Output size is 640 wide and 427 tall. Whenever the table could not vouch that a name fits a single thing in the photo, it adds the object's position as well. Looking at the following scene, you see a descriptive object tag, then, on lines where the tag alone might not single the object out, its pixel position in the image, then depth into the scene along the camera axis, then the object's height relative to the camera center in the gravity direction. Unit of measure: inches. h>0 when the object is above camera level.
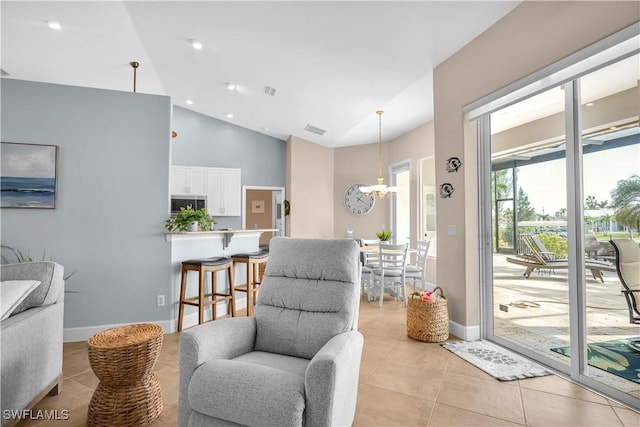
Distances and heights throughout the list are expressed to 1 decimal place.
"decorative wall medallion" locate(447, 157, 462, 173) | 131.0 +23.4
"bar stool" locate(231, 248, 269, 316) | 151.3 -25.0
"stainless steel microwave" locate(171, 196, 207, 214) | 245.8 +14.5
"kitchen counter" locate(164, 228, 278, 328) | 139.0 -13.3
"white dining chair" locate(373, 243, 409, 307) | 174.7 -24.7
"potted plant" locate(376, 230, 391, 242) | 209.0 -9.4
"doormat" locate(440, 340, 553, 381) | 97.7 -45.3
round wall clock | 273.4 +17.1
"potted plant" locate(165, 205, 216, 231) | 136.4 -0.1
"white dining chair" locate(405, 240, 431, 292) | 182.1 -27.1
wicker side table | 72.2 -36.7
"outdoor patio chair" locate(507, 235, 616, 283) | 91.4 -12.5
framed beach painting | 123.6 +16.6
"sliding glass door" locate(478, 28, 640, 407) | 84.4 +1.2
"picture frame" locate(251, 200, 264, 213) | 356.6 +16.3
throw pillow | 68.8 -16.0
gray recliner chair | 53.4 -26.3
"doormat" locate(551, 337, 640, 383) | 83.9 -36.2
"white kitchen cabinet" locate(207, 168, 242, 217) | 257.4 +23.2
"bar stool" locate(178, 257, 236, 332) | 130.8 -25.6
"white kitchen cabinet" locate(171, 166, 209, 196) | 246.7 +30.7
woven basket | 123.5 -37.7
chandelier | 204.4 +20.7
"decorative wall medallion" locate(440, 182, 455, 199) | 135.3 +13.2
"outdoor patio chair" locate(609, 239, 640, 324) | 81.8 -12.4
